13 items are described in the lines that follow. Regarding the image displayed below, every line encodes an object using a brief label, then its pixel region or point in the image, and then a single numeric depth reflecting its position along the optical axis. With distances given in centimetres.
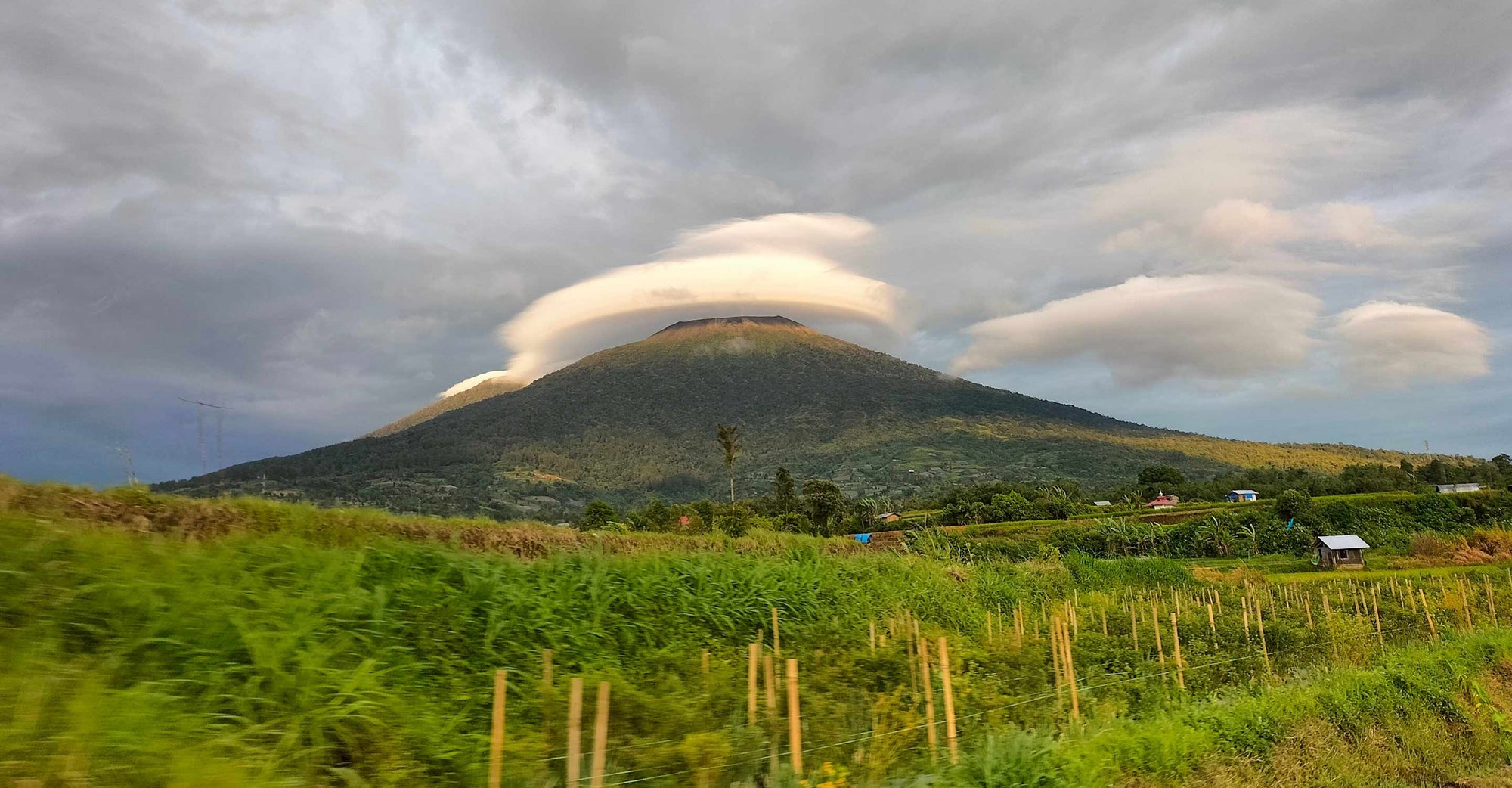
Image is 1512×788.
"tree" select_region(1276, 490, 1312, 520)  4822
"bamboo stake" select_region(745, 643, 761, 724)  720
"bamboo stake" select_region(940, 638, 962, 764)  672
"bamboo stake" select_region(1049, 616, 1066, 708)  990
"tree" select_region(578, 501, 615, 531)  4559
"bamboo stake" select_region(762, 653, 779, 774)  724
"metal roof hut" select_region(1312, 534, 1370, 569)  3656
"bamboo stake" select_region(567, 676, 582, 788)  477
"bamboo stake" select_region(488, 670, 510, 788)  485
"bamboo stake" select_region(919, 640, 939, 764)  685
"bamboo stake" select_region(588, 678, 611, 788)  498
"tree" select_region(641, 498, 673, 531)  3700
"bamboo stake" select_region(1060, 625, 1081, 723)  842
